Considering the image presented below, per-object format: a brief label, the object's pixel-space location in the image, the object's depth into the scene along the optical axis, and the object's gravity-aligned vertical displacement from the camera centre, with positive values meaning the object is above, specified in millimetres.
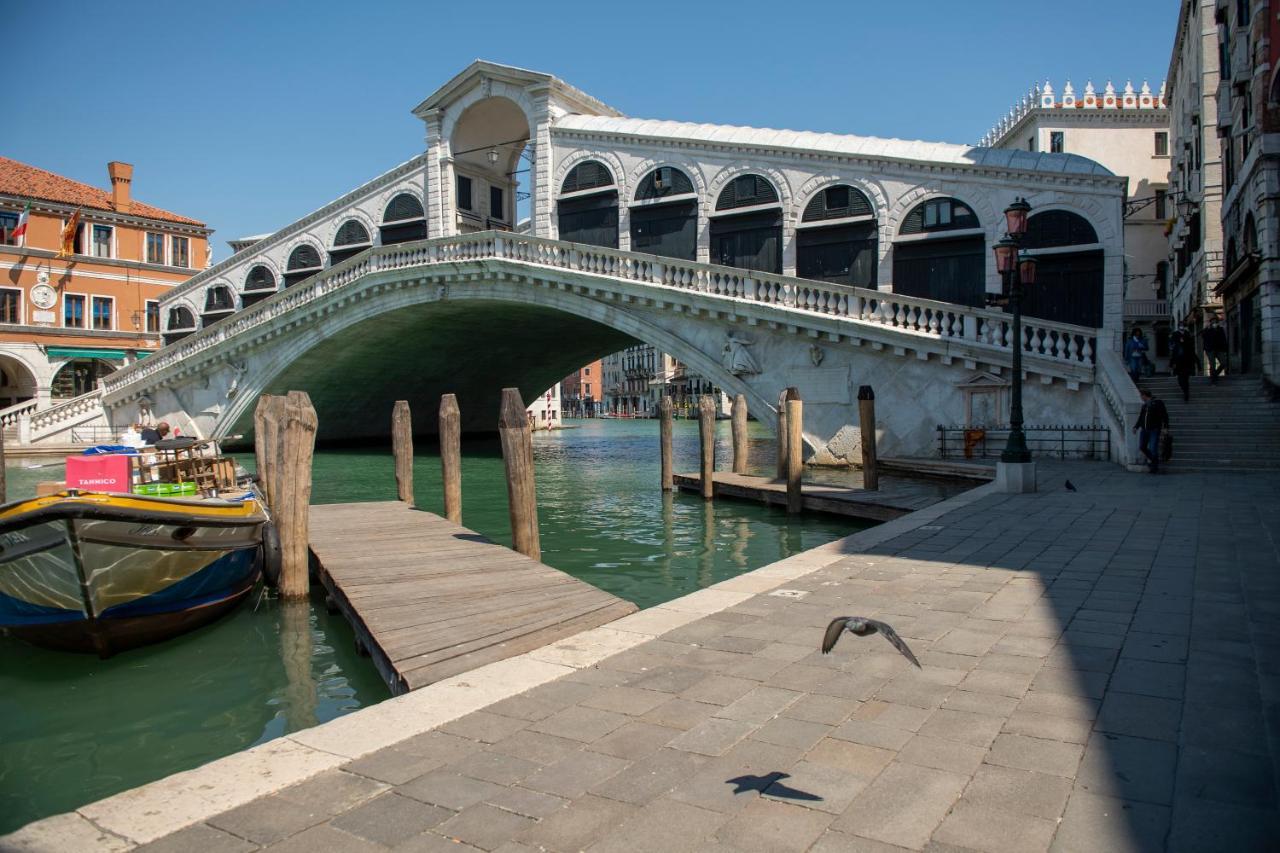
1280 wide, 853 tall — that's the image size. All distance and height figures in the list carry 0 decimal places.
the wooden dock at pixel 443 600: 4930 -1219
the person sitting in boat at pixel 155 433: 10603 -83
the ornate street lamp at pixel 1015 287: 10586 +1537
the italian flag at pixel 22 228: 31314 +7012
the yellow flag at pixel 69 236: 32562 +6997
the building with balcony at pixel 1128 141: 36938 +11577
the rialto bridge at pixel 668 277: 17000 +3366
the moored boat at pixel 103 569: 6320 -1050
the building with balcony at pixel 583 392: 97562 +3131
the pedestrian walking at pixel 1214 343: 17391 +1283
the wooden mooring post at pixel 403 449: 11938 -362
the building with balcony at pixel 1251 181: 15680 +4334
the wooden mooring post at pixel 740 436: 17172 -384
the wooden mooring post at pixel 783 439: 14812 -383
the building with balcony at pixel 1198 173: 22688 +6407
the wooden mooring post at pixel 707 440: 15242 -395
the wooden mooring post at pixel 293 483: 7996 -529
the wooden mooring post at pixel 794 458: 13172 -622
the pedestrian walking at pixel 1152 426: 12398 -225
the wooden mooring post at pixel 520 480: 8062 -550
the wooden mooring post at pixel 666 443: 16438 -475
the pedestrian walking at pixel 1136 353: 17547 +1125
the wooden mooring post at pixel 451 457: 10859 -441
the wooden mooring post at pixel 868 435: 13219 -305
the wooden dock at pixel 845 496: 11828 -1172
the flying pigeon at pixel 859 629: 2939 -726
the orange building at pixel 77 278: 32344 +5686
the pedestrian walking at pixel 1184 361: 15195 +839
